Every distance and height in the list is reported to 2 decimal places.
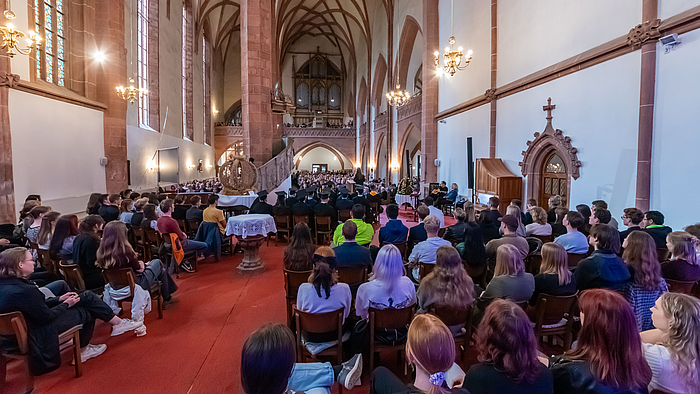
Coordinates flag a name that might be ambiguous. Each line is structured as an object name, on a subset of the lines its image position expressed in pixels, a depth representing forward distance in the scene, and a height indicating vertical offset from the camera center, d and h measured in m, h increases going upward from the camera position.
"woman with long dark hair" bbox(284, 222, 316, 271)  3.68 -0.69
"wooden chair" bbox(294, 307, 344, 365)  2.72 -1.08
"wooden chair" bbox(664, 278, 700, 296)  3.06 -0.86
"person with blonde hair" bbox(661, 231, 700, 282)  3.03 -0.65
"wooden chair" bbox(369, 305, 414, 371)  2.75 -1.07
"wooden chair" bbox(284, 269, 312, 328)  3.58 -1.00
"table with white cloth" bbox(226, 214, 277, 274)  5.96 -0.85
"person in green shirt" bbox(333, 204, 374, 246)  5.04 -0.62
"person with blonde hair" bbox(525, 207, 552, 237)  5.07 -0.56
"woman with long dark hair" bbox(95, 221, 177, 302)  3.65 -0.70
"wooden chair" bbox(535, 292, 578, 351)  2.91 -1.09
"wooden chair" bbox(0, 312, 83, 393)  2.48 -1.09
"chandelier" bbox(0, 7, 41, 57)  5.64 +2.40
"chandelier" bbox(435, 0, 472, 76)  9.34 +3.40
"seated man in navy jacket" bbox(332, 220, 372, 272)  3.75 -0.71
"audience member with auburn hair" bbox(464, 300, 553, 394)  1.46 -0.72
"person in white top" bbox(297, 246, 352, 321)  2.70 -0.83
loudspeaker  11.24 +0.59
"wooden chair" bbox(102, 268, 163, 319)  3.68 -0.98
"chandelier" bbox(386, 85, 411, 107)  15.51 +3.90
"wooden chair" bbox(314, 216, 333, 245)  7.68 -0.90
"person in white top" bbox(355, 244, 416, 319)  2.80 -0.80
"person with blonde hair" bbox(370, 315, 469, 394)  1.38 -0.68
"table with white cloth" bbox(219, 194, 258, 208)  9.48 -0.40
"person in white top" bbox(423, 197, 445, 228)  6.84 -0.53
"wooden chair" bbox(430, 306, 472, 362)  2.77 -1.05
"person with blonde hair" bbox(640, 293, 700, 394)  1.62 -0.76
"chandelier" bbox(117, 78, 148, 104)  10.34 +2.79
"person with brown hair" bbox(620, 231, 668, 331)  2.71 -0.71
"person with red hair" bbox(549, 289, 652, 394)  1.46 -0.70
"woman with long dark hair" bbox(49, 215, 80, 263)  3.99 -0.60
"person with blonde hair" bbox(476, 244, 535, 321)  2.82 -0.76
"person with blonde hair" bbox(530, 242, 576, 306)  2.93 -0.74
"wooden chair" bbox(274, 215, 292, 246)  7.92 -0.88
